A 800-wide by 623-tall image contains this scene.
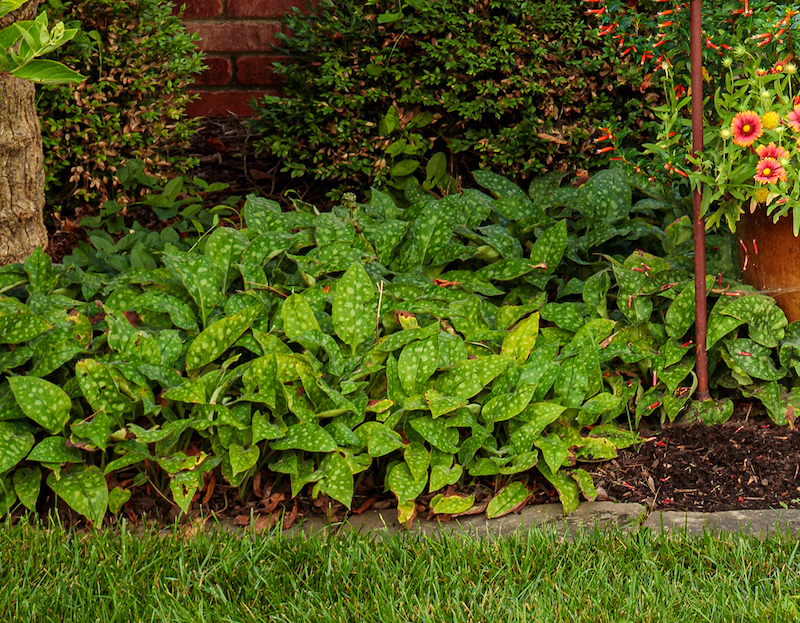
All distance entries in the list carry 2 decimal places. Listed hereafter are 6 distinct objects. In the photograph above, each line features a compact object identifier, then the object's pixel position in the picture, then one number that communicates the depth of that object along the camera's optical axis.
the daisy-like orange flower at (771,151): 4.64
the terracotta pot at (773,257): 5.27
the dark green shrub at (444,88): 7.43
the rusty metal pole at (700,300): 5.14
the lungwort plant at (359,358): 4.57
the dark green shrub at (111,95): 7.02
